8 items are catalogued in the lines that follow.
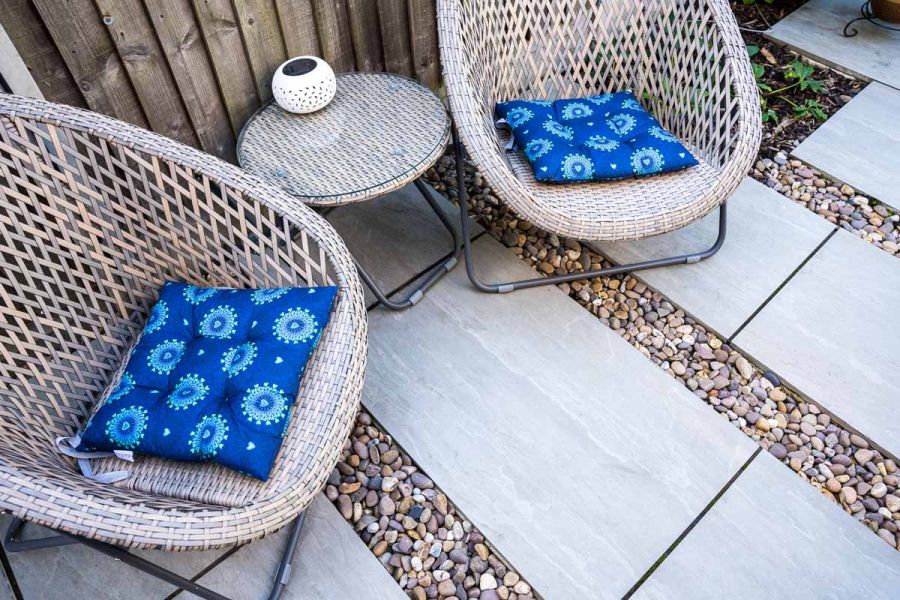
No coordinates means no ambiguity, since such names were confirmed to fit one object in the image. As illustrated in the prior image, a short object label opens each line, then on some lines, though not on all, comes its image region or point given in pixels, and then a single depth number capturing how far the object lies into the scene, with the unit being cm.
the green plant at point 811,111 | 250
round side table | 169
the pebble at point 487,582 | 151
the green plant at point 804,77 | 258
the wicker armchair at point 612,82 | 174
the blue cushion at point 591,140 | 186
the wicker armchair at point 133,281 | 126
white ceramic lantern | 185
